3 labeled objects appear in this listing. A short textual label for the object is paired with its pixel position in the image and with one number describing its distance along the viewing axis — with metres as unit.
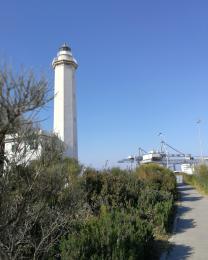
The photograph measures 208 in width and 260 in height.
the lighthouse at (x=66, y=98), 32.56
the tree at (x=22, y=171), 4.70
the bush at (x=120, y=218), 7.36
